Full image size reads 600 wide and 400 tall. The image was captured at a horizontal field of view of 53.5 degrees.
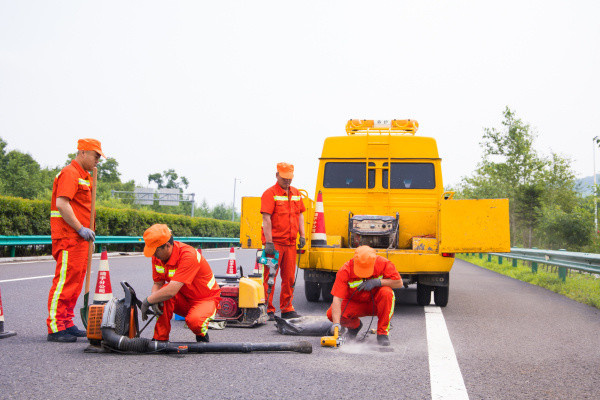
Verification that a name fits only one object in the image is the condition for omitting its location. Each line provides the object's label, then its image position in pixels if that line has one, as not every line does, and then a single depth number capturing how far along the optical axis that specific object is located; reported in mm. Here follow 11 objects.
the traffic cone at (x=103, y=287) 6031
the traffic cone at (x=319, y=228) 8828
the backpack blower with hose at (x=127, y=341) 4969
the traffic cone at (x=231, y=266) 8828
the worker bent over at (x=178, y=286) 4980
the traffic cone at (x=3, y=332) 5523
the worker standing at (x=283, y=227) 7383
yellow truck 8227
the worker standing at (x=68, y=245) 5457
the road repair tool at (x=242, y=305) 6699
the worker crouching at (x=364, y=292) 5820
